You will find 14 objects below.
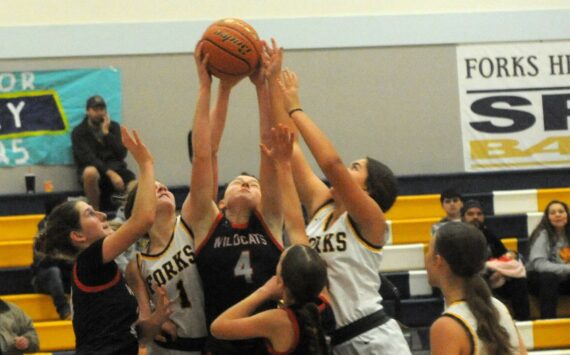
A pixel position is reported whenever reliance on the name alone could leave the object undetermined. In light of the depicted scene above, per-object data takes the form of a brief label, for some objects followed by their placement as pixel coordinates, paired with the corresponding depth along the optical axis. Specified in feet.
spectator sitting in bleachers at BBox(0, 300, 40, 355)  38.17
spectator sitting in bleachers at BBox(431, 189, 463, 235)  48.64
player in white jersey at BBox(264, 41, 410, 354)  24.45
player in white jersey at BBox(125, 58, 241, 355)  25.67
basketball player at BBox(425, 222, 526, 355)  18.62
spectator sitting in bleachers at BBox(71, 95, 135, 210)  52.94
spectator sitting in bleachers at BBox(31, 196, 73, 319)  44.13
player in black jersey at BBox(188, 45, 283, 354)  24.74
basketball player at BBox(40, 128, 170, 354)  23.20
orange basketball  25.71
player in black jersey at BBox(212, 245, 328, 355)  22.07
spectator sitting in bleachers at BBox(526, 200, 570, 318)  45.27
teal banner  55.43
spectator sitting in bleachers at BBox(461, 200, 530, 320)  44.13
